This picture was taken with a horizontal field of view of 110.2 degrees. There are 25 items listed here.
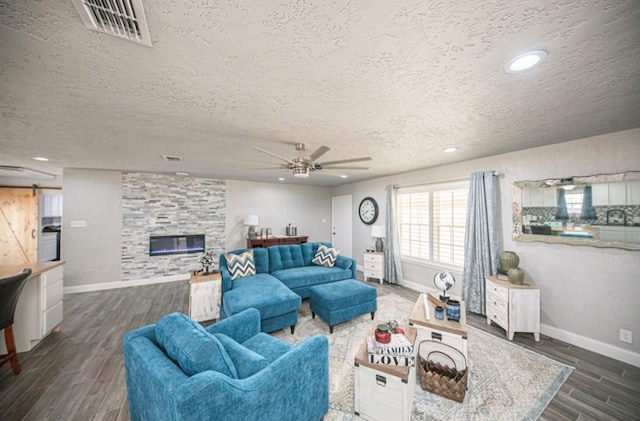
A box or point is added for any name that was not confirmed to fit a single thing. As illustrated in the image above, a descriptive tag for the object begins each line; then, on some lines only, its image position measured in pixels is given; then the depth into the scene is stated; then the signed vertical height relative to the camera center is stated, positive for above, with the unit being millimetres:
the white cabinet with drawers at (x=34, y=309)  2436 -1000
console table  5609 -655
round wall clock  5510 +96
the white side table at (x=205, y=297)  3141 -1146
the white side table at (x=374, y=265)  4887 -1134
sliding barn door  5000 -124
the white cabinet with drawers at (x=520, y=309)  2711 -1205
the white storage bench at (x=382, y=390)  1554 -1281
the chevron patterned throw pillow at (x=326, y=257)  4162 -796
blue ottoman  2869 -1166
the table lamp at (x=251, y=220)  5590 -101
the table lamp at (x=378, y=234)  5023 -457
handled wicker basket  1806 -1388
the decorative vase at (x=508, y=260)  3025 -667
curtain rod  3304 +574
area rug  1729 -1550
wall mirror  2309 -3
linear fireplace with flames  4945 -618
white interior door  6418 -283
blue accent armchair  1001 -863
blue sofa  2695 -986
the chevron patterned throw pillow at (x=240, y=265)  3477 -770
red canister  1701 -935
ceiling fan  2631 +590
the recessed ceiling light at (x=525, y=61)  1216 +856
